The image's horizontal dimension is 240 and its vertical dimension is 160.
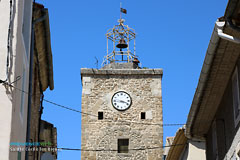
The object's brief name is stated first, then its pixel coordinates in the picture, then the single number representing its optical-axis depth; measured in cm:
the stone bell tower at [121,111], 3020
